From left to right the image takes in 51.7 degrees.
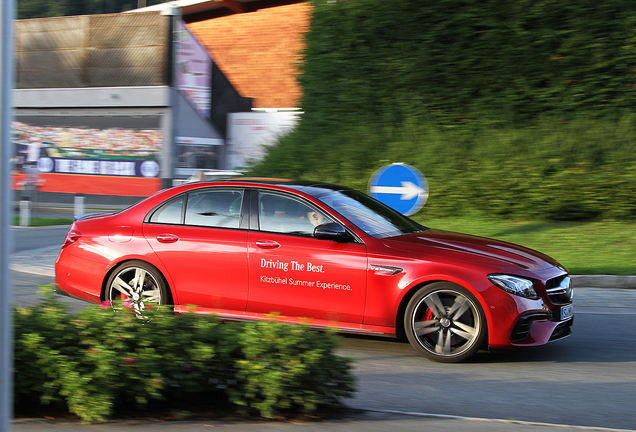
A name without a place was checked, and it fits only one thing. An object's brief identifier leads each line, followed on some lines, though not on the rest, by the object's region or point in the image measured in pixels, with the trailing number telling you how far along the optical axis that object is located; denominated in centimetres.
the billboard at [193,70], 2541
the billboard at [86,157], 2495
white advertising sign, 2750
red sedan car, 545
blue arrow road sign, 818
